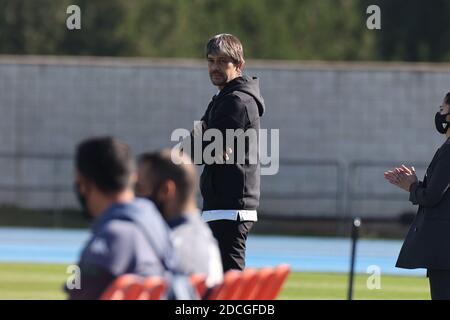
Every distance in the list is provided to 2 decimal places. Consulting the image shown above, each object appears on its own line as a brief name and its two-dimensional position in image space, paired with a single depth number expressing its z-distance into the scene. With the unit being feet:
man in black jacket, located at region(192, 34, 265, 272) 56.18
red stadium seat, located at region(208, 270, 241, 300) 39.24
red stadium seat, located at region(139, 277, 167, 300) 35.01
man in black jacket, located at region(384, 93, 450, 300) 55.57
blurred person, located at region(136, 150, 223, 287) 38.65
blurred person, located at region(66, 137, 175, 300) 35.17
